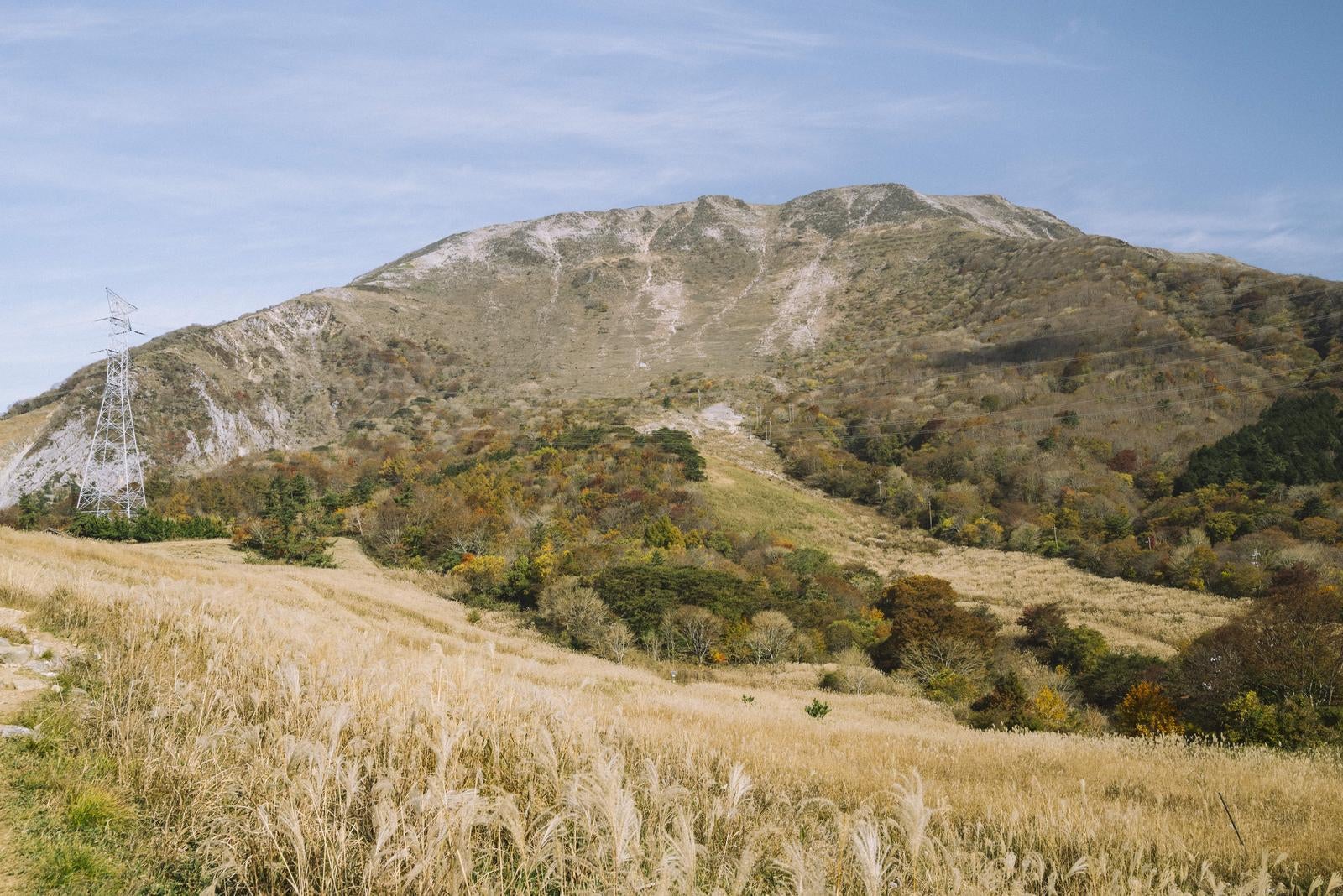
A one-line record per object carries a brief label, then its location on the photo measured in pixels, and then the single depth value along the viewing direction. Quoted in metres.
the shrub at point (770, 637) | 38.69
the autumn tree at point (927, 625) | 39.69
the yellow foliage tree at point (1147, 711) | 27.17
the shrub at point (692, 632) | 38.84
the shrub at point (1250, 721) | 20.55
